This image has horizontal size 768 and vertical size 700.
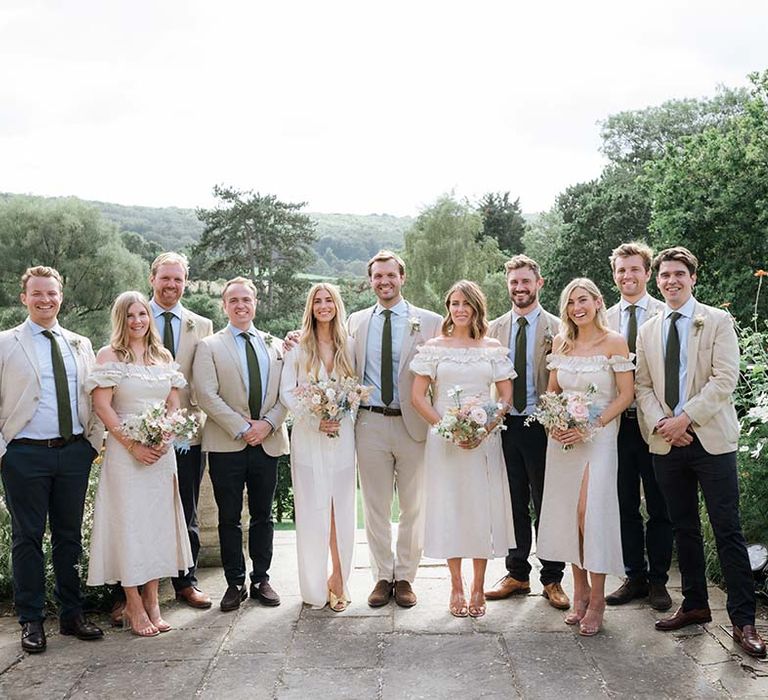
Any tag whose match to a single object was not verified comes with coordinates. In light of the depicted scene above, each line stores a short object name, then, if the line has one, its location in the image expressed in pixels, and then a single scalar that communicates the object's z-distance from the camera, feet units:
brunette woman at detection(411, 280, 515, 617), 20.20
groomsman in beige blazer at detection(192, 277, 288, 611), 20.79
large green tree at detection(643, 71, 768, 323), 68.74
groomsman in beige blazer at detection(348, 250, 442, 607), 21.13
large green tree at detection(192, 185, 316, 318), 171.73
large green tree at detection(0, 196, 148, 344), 126.00
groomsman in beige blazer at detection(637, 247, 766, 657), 18.13
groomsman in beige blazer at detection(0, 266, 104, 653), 18.58
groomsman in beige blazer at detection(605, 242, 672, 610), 20.49
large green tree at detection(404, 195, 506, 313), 149.28
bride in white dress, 20.71
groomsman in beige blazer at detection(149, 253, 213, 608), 21.18
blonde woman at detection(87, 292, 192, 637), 19.13
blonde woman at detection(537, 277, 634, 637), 18.92
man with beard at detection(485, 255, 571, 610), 21.04
